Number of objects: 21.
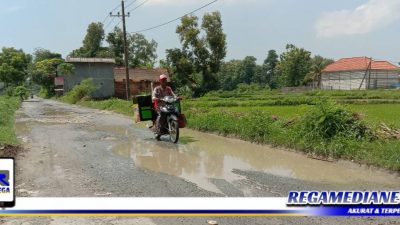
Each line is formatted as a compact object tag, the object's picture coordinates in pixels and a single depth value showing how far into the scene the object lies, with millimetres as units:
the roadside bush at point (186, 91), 45644
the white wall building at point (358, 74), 66312
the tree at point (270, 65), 99188
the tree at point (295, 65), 71062
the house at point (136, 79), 55062
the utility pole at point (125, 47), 33844
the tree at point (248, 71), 97375
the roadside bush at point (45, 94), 75438
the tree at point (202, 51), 51469
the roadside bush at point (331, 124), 9266
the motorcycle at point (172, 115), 11188
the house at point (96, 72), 54094
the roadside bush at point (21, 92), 55206
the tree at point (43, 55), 89438
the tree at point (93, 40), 75938
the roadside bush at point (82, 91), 45625
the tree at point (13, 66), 62781
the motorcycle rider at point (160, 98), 11531
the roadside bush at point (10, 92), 54519
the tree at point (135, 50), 71562
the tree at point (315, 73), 74650
